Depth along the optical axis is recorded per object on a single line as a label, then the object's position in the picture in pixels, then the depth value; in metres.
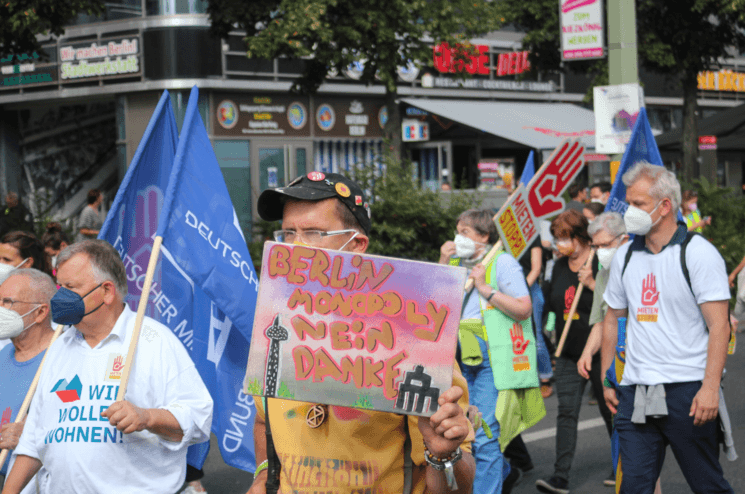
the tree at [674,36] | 19.14
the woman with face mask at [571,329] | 5.76
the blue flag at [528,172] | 7.27
